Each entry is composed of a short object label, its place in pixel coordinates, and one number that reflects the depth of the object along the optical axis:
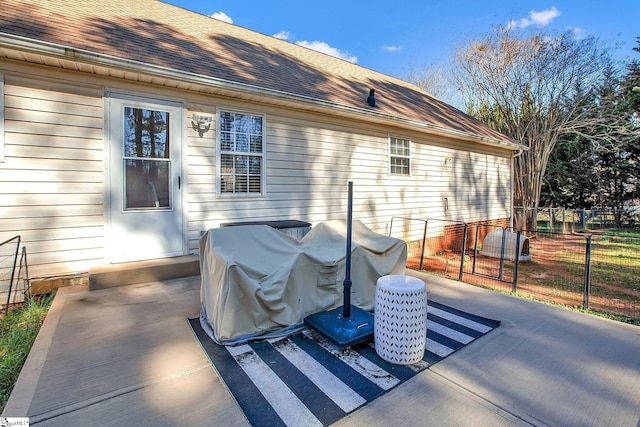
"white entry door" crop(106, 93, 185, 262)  4.29
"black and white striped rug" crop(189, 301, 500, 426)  1.97
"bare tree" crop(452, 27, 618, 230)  11.69
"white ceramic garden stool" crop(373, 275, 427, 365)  2.45
